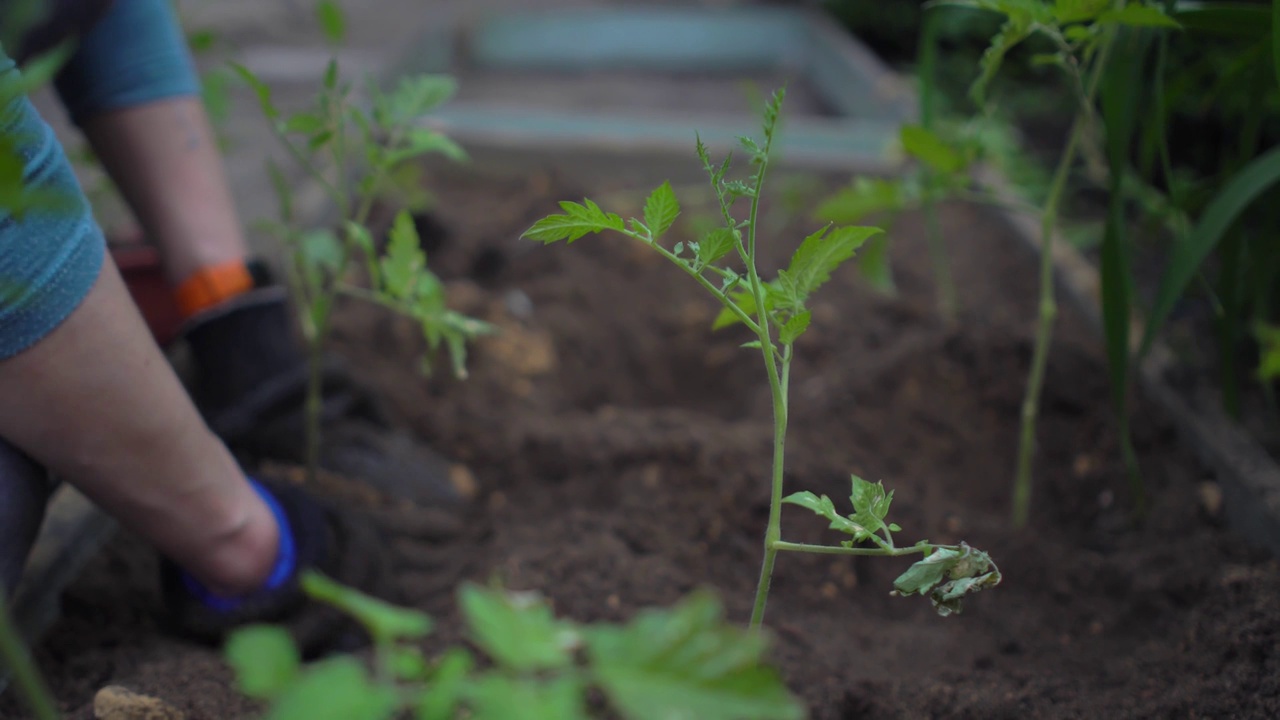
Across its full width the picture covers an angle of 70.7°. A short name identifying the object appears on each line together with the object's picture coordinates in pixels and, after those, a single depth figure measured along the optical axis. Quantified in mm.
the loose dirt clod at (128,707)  795
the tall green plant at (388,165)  991
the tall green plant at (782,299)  651
